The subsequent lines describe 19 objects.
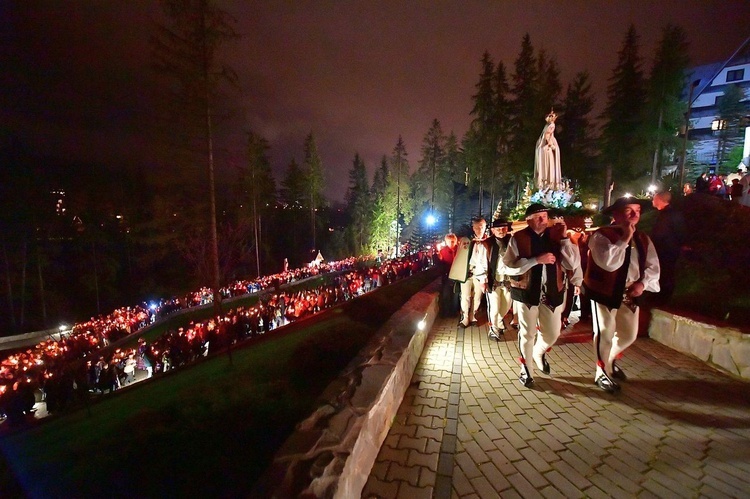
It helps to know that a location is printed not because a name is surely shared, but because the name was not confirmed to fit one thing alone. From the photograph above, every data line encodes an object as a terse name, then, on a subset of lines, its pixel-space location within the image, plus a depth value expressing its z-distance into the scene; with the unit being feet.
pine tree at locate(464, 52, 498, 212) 101.91
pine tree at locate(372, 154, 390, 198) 192.75
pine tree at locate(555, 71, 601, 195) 104.22
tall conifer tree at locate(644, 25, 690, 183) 88.58
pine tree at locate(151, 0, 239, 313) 47.67
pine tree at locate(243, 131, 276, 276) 121.49
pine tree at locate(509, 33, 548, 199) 99.35
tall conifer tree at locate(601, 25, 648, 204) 92.43
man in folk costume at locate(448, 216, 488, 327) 20.81
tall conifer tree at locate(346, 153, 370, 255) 165.89
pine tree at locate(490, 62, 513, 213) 100.99
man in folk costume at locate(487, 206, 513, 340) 19.38
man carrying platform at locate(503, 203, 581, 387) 13.92
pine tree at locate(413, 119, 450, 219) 165.32
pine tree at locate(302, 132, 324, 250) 149.00
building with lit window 117.91
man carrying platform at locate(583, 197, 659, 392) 13.34
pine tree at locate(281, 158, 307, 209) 162.20
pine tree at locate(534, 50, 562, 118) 100.48
